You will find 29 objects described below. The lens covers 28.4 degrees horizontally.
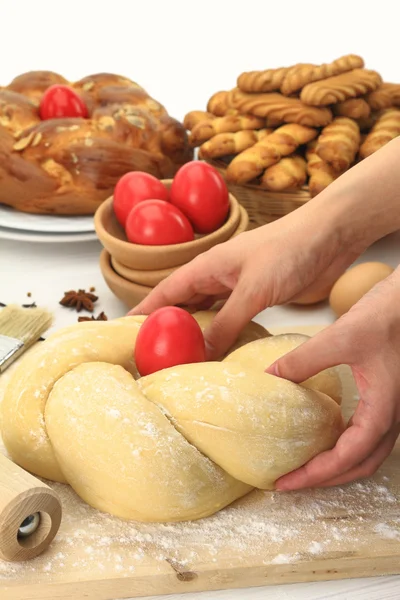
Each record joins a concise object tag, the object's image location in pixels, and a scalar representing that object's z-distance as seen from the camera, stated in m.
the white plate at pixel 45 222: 1.95
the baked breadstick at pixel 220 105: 2.09
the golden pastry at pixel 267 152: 1.85
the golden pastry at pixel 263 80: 1.98
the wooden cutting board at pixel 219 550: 1.07
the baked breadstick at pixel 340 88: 1.88
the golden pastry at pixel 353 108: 1.93
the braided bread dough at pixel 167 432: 1.12
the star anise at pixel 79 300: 1.77
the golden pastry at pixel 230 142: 1.96
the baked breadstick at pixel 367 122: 2.00
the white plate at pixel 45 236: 1.94
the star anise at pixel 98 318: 1.69
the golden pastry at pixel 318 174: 1.80
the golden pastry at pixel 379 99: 1.99
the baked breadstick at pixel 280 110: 1.90
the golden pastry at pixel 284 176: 1.82
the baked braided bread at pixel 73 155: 1.97
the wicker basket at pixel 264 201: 1.86
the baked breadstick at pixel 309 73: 1.94
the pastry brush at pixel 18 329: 1.54
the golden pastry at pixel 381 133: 1.87
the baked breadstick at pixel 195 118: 2.15
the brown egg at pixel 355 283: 1.64
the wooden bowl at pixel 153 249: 1.61
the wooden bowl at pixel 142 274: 1.64
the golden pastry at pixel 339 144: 1.82
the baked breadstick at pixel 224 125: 2.01
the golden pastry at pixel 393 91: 2.01
